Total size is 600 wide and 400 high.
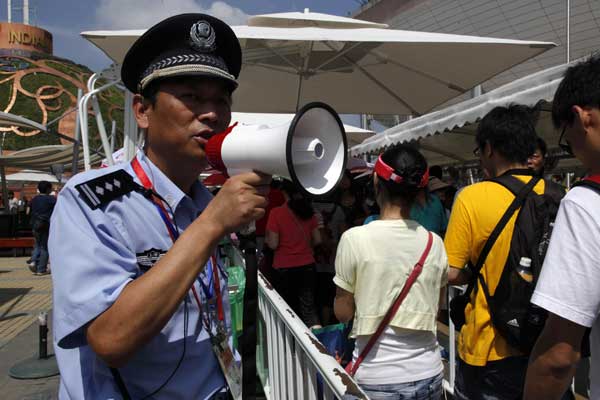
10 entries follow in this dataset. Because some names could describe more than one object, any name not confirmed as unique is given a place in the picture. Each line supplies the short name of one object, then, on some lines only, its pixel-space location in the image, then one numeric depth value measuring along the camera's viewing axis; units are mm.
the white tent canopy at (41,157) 16031
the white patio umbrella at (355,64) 4574
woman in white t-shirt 2420
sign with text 45875
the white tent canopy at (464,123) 3589
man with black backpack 2268
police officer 1020
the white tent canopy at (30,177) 24766
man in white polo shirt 1379
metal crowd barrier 1695
